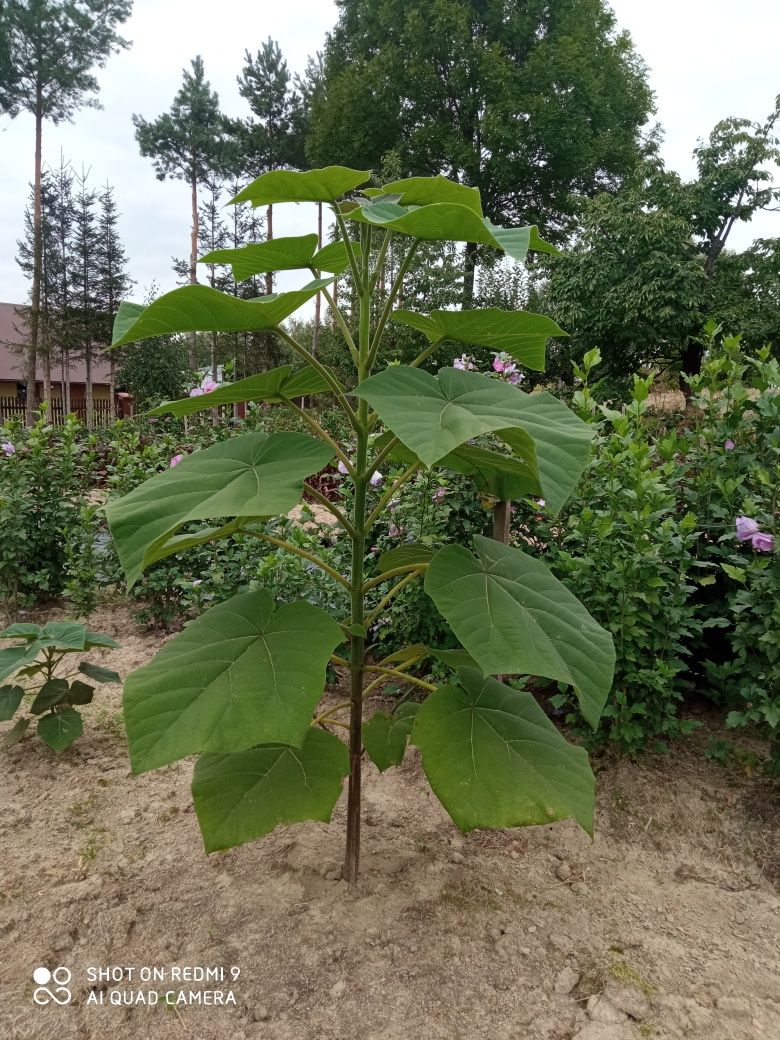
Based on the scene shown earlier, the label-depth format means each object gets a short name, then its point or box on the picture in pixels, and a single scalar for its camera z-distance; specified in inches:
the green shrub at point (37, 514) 140.7
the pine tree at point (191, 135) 879.1
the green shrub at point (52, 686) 75.5
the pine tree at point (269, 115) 908.6
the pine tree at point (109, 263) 898.1
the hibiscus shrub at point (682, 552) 74.7
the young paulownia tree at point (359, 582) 34.9
